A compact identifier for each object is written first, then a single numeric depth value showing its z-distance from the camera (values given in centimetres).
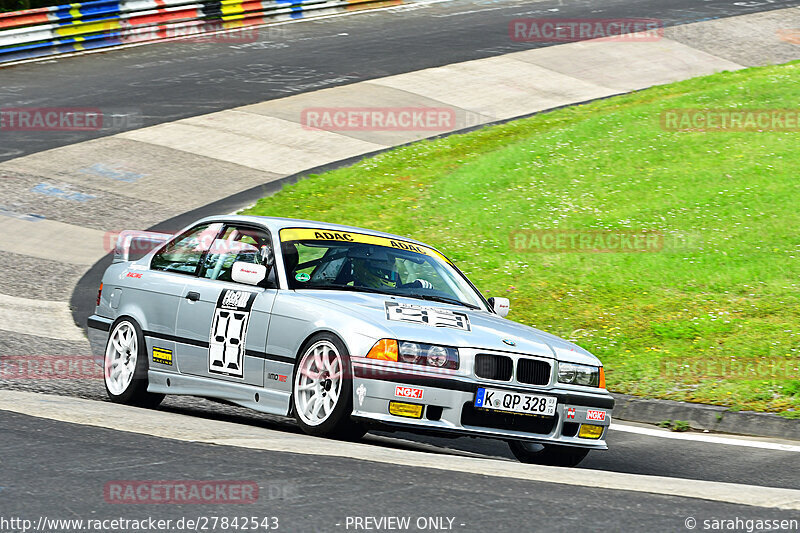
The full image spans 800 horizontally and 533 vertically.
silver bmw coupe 1319
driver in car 1523
